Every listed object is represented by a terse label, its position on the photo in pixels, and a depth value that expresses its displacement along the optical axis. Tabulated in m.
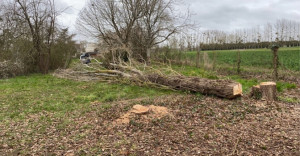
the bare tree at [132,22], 16.47
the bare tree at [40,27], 12.76
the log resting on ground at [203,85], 5.84
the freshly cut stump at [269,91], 5.71
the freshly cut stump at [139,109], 4.67
